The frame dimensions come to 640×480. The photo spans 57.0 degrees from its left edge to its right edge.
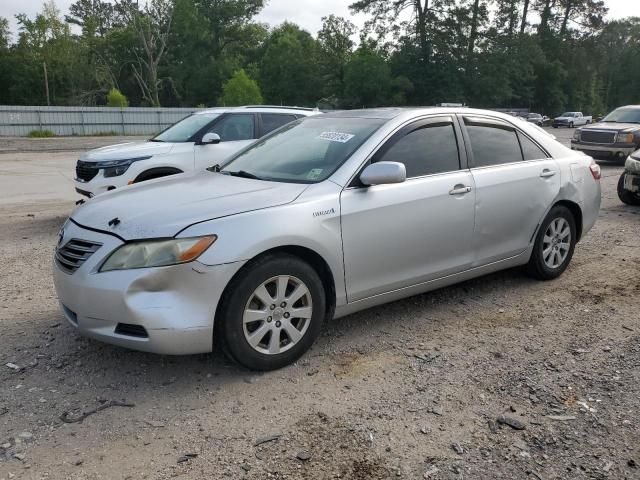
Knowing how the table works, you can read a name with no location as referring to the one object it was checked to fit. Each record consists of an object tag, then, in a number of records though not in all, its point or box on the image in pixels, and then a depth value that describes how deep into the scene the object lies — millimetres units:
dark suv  15867
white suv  7895
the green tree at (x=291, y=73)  63531
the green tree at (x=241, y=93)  46469
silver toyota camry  3350
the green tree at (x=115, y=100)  42312
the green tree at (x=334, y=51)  63781
